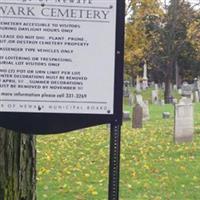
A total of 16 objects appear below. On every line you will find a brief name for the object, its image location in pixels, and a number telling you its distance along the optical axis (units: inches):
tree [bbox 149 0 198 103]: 1951.3
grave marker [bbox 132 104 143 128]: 734.5
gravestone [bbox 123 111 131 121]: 903.4
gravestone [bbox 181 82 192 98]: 1899.1
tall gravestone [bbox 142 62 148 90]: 2158.3
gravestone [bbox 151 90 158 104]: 1682.2
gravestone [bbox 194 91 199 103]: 1646.7
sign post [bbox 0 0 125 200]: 143.2
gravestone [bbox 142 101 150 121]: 895.7
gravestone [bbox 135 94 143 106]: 884.0
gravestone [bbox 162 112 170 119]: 946.7
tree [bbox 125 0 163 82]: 1189.1
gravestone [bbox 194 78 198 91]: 2282.4
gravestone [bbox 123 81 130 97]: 2210.4
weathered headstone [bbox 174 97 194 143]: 552.1
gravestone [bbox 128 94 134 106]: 1692.7
